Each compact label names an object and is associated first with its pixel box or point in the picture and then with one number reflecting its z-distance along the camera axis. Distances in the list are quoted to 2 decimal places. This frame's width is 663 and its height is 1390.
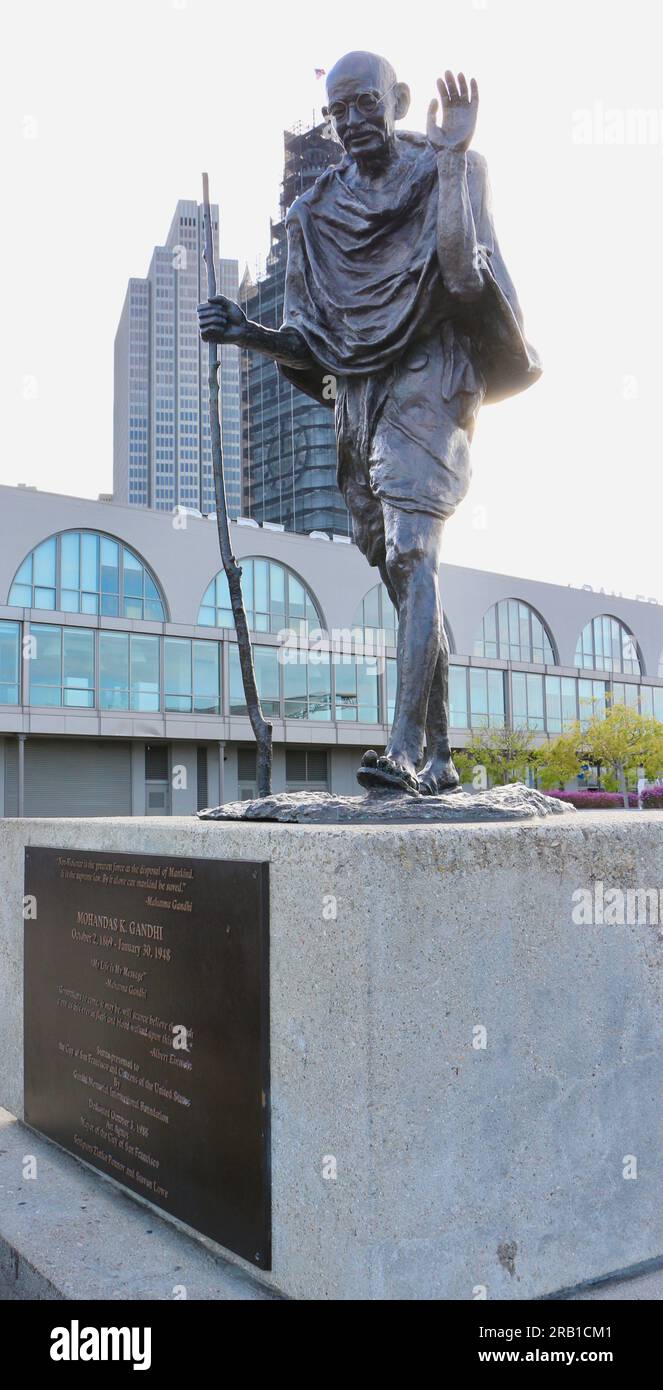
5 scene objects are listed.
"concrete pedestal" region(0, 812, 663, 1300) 2.42
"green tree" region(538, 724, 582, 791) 40.78
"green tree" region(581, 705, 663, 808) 39.81
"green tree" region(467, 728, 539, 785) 41.22
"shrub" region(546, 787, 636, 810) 28.33
